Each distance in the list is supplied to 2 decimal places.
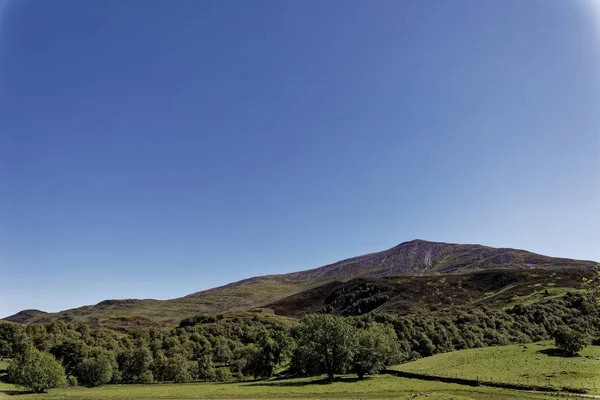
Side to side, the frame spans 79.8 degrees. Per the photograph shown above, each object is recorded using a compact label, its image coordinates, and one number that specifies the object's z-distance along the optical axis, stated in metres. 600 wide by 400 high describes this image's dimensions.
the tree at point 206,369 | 107.25
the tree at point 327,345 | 84.25
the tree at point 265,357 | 104.38
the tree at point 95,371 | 101.25
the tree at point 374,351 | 80.81
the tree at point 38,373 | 80.19
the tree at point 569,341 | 77.44
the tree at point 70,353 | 109.72
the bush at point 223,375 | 105.86
